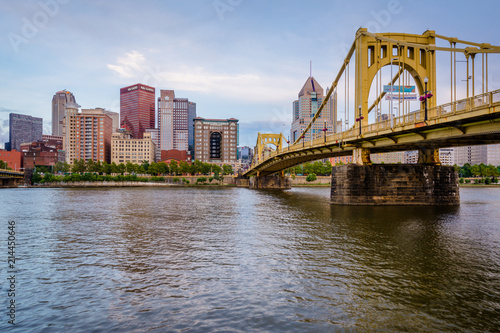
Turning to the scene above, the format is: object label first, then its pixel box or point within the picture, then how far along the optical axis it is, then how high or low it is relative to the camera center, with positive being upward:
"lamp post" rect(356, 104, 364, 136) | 35.84 +6.04
